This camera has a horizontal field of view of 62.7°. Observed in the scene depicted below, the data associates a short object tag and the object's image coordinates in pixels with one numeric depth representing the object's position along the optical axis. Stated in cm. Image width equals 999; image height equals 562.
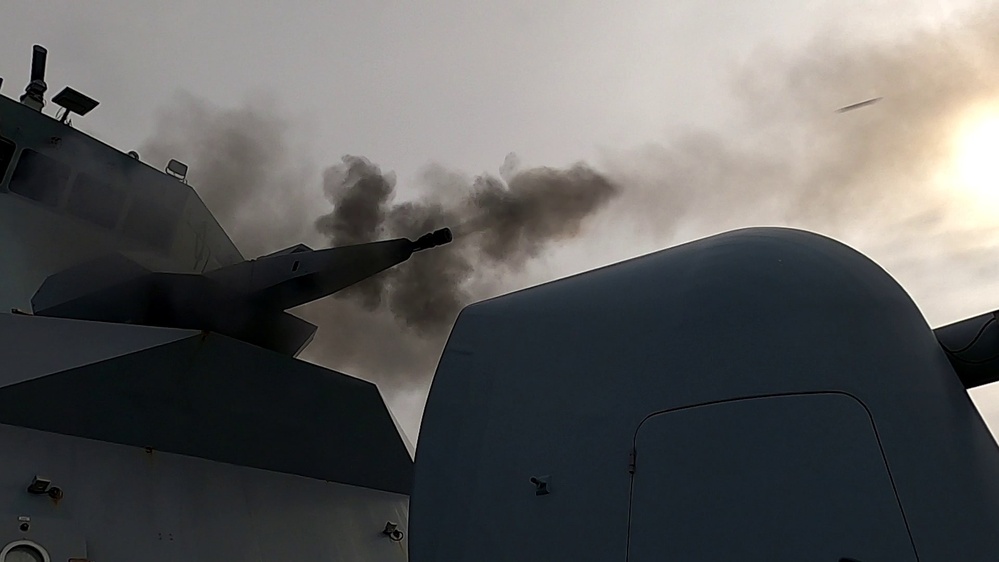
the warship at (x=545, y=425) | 249
